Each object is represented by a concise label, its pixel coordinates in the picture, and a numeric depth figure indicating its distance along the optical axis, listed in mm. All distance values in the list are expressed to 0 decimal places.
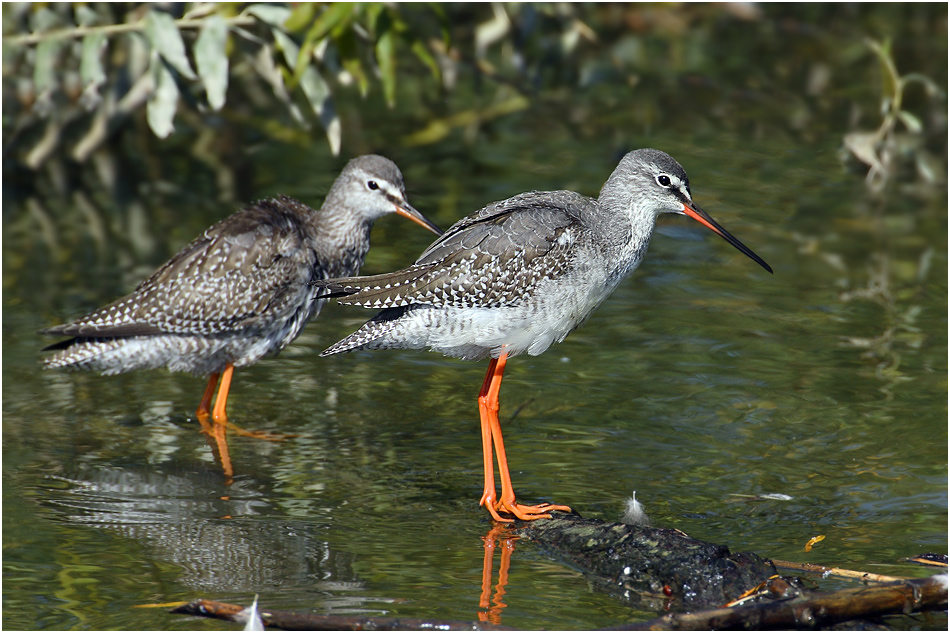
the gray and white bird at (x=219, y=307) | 16641
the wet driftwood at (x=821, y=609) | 10500
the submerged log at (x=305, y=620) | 10305
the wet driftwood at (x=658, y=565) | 11672
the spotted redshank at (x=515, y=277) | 14320
